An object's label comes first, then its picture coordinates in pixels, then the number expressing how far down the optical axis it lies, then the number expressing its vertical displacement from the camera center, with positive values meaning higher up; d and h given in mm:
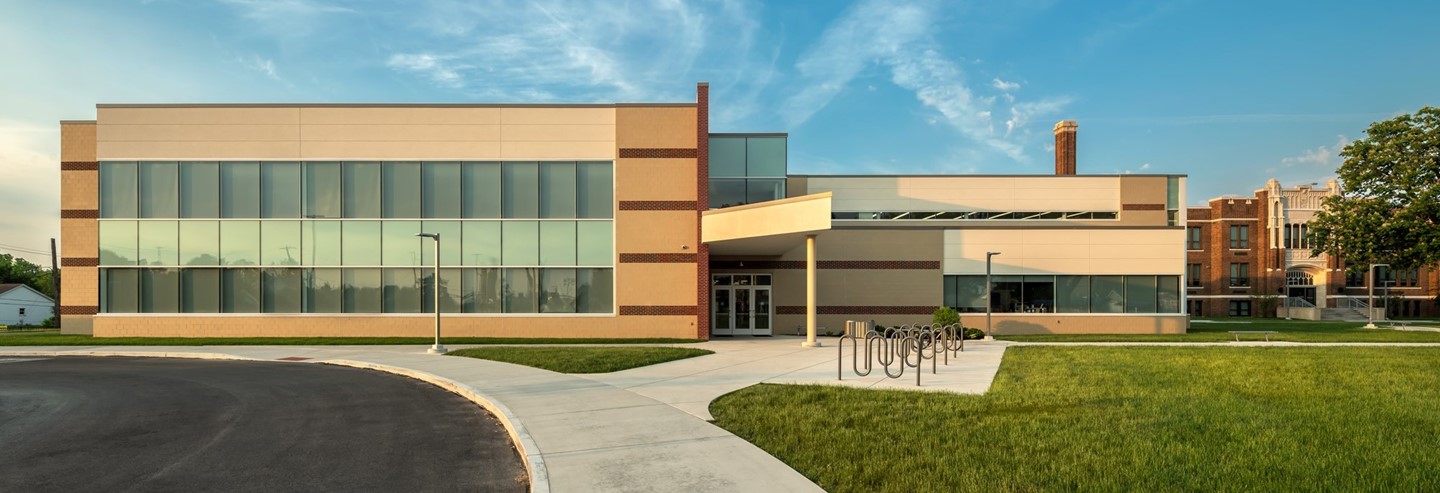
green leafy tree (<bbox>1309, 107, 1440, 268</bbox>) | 36156 +2273
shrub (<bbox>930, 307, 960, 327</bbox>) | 27797 -2661
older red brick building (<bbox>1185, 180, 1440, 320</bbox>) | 57344 -1734
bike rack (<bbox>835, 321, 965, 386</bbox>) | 14340 -2390
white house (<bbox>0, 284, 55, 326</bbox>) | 69000 -5976
